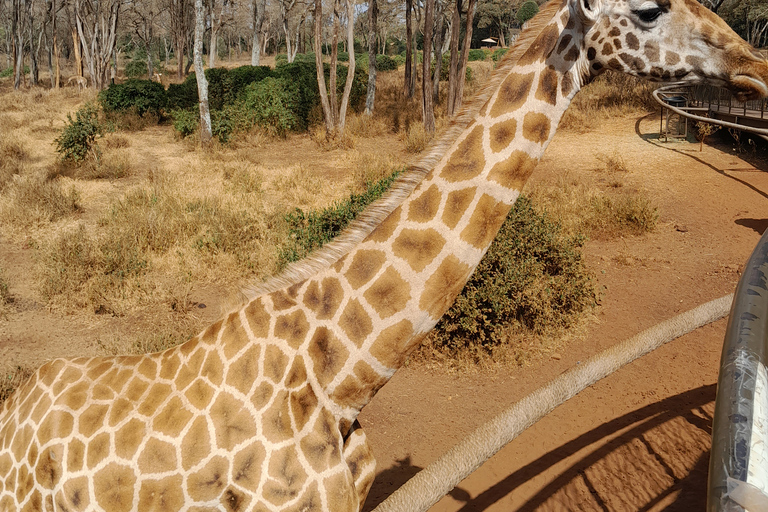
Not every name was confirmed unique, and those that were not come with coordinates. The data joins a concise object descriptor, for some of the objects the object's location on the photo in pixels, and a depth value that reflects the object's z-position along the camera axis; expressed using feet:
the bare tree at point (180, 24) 99.45
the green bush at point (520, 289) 20.16
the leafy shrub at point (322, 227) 24.23
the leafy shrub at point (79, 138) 41.47
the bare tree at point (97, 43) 89.56
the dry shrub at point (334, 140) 51.30
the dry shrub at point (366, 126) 55.47
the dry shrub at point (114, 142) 49.65
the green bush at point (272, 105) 54.95
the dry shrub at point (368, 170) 38.78
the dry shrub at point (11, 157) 38.68
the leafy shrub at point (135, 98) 62.08
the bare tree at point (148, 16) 130.43
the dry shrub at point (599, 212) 29.96
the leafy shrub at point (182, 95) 66.54
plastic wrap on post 2.46
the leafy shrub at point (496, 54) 136.56
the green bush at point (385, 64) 129.29
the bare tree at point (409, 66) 61.93
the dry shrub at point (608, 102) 53.91
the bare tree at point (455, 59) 47.96
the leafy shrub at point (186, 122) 54.24
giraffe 6.89
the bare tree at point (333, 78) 51.78
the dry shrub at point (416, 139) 47.65
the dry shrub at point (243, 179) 37.19
